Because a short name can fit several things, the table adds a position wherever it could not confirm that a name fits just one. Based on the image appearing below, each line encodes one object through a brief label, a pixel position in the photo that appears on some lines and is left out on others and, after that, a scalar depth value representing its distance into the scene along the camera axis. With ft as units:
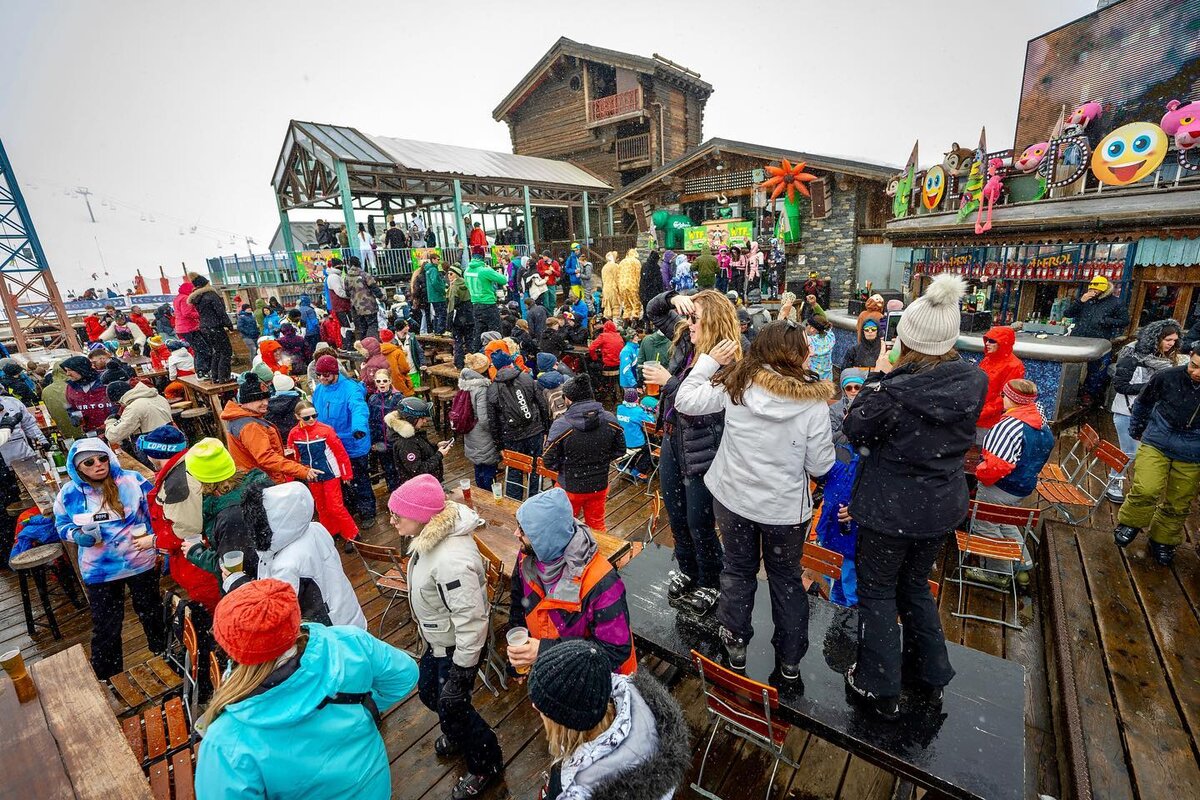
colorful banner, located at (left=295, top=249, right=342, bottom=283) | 54.39
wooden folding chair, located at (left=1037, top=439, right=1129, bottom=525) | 15.52
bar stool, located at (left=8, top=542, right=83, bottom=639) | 13.78
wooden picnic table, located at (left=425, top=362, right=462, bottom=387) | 30.27
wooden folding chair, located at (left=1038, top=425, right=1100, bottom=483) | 17.06
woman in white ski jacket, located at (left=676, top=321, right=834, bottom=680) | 7.55
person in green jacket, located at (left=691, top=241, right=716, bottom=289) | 39.11
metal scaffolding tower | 46.39
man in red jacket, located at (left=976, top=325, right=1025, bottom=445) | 16.01
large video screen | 40.01
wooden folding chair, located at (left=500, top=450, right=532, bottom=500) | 17.72
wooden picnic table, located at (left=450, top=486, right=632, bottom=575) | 12.71
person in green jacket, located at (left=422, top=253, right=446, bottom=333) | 35.86
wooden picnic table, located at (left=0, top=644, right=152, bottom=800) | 7.16
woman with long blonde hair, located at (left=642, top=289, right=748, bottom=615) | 9.05
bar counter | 24.06
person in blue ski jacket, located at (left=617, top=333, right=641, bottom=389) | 26.43
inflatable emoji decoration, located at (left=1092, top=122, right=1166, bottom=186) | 20.62
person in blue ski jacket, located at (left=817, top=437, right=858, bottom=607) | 12.10
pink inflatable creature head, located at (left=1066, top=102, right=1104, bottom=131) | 29.99
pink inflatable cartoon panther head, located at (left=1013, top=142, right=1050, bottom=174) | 26.03
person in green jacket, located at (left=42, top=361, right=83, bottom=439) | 23.67
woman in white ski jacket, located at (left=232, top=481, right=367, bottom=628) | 9.37
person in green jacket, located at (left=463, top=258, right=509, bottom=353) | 30.25
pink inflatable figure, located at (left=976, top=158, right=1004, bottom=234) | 28.24
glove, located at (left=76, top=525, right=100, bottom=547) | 11.59
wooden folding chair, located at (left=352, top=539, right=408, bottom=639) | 13.05
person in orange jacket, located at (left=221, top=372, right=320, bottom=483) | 14.90
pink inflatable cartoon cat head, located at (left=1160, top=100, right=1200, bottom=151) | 19.71
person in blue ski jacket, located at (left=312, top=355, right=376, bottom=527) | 18.94
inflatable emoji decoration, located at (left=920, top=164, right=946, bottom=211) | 31.30
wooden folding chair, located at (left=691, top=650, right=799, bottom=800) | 7.71
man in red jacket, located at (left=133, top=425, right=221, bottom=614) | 11.47
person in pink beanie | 8.45
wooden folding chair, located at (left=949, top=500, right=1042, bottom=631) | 12.49
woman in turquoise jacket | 5.32
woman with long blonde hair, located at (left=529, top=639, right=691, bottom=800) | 4.71
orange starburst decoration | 46.44
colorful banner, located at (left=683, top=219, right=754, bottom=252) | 52.49
